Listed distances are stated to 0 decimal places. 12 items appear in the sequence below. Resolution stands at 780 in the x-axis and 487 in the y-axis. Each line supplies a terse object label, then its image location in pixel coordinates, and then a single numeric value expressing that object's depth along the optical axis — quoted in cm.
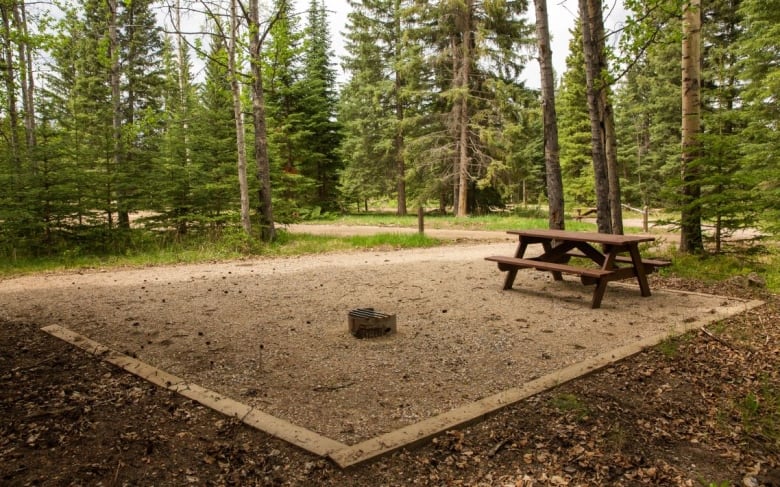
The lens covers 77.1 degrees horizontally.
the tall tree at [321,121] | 2397
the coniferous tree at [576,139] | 2895
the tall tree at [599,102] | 875
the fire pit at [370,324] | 507
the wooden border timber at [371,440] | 284
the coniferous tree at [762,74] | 1320
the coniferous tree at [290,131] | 1588
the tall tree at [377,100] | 2645
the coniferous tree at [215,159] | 1312
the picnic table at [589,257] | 607
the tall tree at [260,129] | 1208
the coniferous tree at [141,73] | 1426
